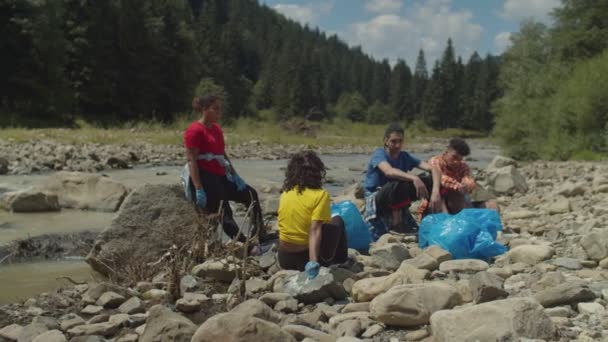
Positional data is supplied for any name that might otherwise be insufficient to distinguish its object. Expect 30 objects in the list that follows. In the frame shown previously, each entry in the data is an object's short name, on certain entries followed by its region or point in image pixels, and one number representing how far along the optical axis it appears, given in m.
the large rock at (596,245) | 4.77
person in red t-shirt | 5.96
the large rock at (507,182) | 10.91
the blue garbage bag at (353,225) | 6.07
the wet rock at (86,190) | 10.02
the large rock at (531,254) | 5.00
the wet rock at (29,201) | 9.48
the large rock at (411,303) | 3.60
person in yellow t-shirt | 4.79
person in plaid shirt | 6.61
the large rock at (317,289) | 4.37
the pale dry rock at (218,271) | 5.12
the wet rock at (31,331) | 3.78
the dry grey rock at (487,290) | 3.72
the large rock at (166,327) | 3.38
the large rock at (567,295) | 3.61
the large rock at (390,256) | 5.17
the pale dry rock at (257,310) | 3.67
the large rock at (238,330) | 3.06
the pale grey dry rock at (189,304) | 4.36
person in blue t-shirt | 6.39
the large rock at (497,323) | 3.01
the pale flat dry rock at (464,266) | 4.83
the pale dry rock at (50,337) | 3.64
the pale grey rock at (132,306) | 4.32
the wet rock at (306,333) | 3.43
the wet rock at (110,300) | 4.47
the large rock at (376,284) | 4.16
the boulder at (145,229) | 5.73
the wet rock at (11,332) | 3.87
